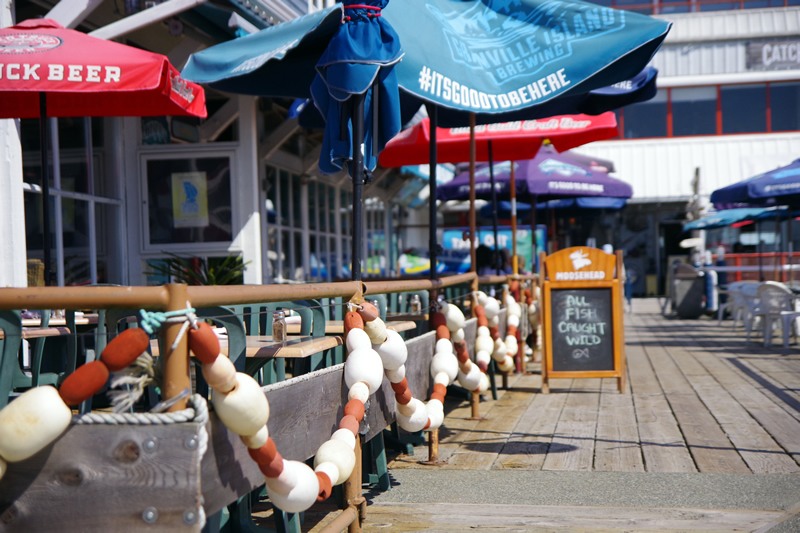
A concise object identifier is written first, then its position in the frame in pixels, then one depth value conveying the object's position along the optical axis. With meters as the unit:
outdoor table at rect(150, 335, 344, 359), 2.72
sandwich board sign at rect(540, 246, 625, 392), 6.29
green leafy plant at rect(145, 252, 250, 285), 6.81
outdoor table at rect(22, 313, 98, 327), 3.54
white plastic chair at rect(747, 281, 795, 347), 9.17
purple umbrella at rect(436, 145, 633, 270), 9.55
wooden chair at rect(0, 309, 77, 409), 2.41
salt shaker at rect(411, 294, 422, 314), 4.49
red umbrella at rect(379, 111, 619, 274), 7.22
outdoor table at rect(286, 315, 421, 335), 3.61
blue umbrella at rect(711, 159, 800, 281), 9.69
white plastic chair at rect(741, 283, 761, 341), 9.80
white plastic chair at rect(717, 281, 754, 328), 11.45
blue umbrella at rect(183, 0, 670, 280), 3.56
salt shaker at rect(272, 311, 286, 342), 2.90
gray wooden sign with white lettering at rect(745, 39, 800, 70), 21.67
